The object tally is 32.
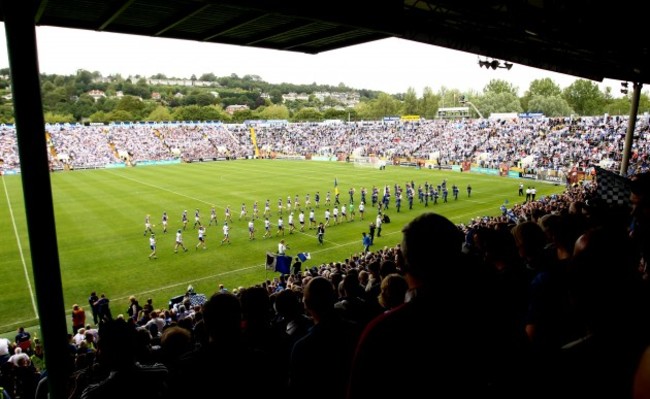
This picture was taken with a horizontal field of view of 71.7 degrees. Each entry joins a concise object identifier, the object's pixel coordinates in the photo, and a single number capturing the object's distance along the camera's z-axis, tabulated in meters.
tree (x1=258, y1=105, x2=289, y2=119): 146.25
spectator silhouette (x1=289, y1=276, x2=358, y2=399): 3.05
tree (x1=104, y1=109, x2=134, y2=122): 113.38
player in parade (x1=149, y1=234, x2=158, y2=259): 21.05
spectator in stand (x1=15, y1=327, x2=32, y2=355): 11.55
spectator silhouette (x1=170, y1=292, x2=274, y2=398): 2.73
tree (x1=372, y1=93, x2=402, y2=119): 136.25
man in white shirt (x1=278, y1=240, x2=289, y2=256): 19.75
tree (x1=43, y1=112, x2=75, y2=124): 104.09
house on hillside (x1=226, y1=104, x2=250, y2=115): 178.35
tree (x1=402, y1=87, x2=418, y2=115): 138.62
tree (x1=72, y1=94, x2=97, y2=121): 115.29
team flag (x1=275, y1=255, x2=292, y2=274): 14.81
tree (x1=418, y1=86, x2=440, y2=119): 138.12
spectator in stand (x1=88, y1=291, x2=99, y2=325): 14.39
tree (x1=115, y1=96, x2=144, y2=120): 121.81
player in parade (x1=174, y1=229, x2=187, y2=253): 21.83
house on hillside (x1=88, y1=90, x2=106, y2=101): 151.44
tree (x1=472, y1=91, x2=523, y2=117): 127.69
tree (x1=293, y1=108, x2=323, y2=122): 134.50
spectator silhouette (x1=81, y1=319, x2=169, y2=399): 3.02
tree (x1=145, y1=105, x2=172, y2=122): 125.69
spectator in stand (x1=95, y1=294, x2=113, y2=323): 13.56
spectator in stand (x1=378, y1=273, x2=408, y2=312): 4.57
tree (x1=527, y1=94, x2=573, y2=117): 111.00
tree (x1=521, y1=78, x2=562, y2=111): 127.19
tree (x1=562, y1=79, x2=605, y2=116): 112.91
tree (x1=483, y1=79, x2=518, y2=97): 146.50
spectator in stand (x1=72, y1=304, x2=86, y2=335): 13.49
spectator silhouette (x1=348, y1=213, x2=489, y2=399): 1.89
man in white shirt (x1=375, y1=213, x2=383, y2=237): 24.12
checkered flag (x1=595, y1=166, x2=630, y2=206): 12.71
